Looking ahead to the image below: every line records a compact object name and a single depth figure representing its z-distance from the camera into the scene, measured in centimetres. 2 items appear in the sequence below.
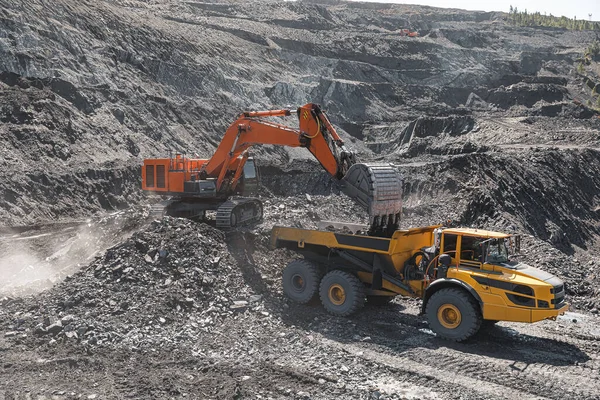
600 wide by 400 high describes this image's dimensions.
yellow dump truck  921
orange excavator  1122
